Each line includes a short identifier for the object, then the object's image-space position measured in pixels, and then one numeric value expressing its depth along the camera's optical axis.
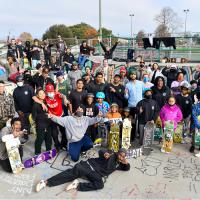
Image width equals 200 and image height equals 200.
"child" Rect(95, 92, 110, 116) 7.11
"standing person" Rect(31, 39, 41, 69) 14.26
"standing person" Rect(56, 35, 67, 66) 14.58
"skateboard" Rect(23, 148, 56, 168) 6.14
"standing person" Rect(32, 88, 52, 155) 6.30
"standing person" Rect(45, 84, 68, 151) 6.61
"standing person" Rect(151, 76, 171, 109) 7.46
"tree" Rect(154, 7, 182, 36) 44.64
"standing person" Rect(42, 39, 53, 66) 14.66
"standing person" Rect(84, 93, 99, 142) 6.97
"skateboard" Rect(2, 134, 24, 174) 5.77
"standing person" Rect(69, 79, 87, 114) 7.11
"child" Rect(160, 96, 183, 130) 7.00
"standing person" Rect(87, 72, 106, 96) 7.71
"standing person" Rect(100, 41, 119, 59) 12.66
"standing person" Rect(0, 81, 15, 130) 6.74
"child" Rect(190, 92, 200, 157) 6.80
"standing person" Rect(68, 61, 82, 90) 8.98
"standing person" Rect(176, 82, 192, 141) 7.26
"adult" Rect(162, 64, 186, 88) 9.50
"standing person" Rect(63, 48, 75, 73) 12.85
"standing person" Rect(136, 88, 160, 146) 7.02
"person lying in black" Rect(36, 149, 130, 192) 5.31
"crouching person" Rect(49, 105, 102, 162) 6.39
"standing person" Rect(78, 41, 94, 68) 13.24
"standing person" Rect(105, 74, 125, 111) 7.59
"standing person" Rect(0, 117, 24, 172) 5.85
